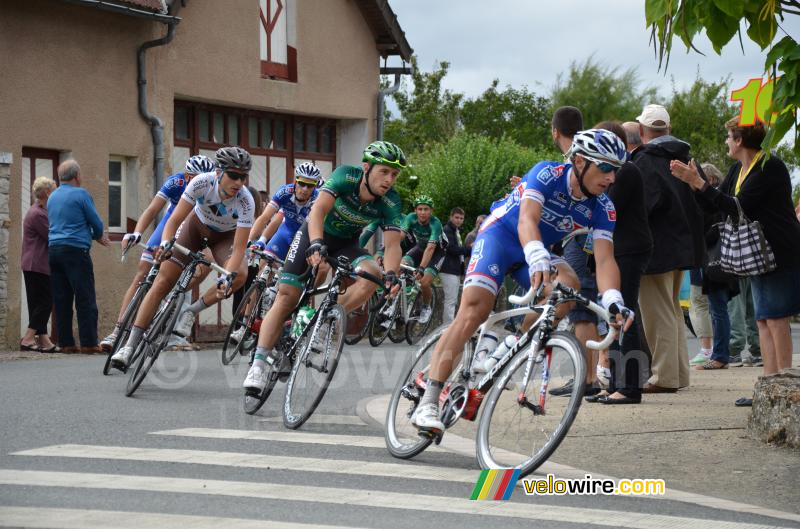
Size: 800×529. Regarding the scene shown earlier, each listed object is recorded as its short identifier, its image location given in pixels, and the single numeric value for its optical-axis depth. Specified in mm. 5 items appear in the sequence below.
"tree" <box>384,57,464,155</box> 63850
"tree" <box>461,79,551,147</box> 72062
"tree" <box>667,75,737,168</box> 61688
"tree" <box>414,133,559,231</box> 33406
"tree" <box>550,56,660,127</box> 86312
